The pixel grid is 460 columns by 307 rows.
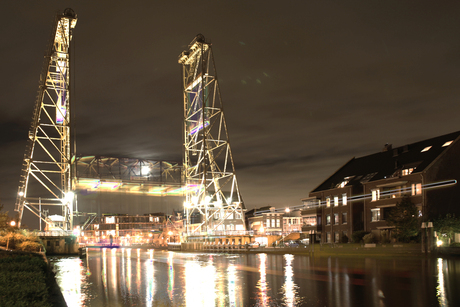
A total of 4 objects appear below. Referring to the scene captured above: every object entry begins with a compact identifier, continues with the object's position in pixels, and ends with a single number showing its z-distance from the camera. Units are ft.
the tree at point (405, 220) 123.65
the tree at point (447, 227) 118.42
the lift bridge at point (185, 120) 172.86
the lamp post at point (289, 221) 273.01
